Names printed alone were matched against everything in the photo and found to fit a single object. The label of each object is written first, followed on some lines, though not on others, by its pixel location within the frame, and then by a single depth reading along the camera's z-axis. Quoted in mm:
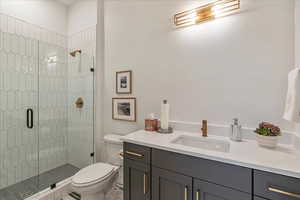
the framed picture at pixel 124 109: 1854
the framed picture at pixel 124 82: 1866
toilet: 1315
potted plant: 998
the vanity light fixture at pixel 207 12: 1246
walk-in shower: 1822
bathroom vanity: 748
